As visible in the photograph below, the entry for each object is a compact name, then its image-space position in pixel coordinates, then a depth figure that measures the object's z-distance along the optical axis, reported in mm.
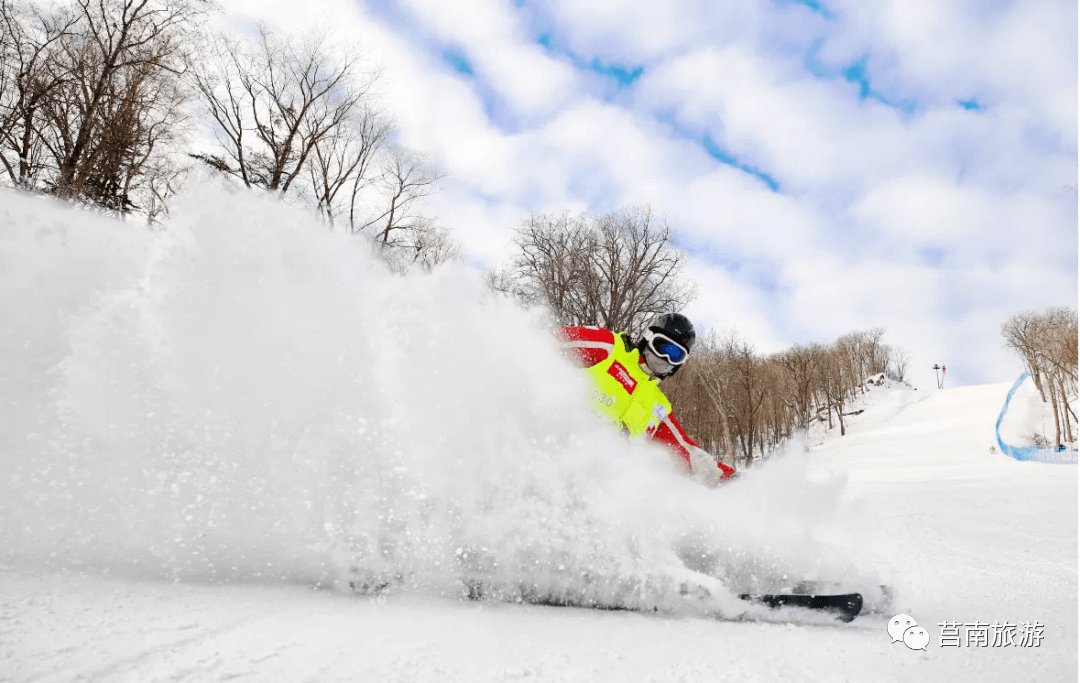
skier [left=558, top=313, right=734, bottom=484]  3516
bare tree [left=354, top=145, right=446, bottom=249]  18219
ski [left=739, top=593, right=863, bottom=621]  2066
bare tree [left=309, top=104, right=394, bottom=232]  16750
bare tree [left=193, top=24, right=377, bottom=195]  15047
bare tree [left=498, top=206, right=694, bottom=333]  22938
